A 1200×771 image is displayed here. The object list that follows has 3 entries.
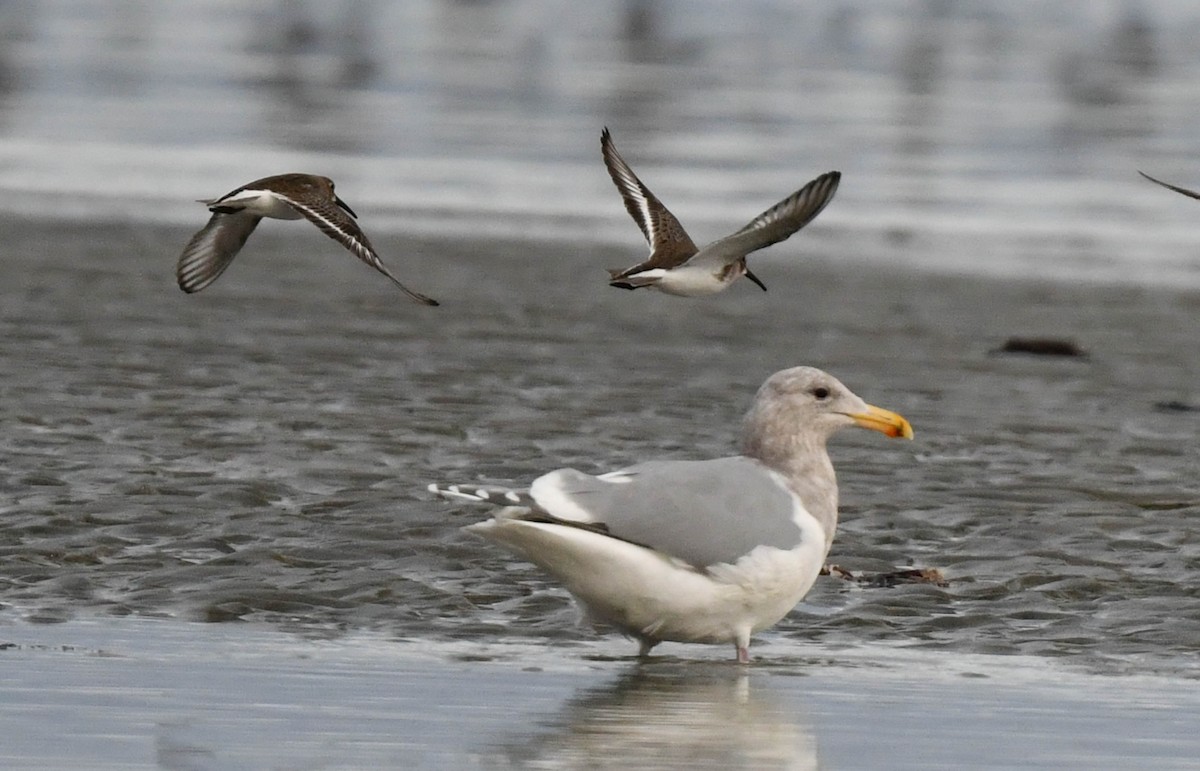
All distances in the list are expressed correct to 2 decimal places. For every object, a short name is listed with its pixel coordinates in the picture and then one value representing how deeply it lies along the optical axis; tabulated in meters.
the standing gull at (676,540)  16.84
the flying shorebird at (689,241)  20.00
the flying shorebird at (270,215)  20.16
